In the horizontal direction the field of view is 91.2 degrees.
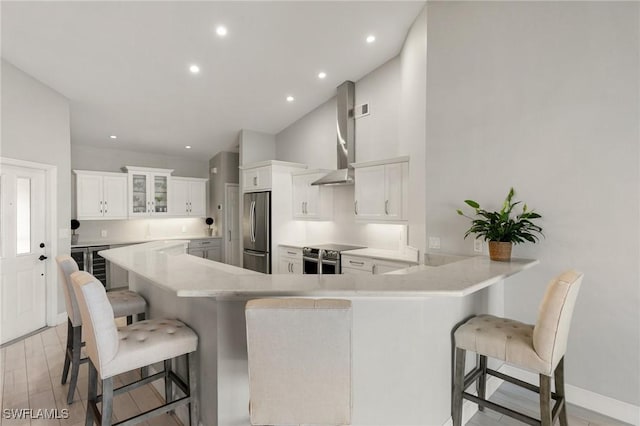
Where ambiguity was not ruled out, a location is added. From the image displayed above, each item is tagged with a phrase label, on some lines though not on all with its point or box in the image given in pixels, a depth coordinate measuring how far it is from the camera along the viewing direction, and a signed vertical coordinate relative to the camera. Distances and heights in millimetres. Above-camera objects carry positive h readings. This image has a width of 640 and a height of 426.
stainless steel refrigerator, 5199 -345
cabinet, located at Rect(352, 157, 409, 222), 3701 +258
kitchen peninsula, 1533 -675
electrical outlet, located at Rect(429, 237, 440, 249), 3139 -322
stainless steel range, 4320 -683
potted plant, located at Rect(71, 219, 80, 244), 5156 -252
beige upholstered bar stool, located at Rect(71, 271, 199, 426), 1581 -727
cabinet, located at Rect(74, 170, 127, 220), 5305 +291
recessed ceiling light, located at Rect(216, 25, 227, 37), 3295 +1922
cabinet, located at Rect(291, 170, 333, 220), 5121 +210
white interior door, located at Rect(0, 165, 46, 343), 3451 -459
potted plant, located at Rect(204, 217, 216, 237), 6957 -261
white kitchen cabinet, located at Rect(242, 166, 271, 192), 5227 +557
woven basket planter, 2449 -320
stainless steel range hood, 4691 +1241
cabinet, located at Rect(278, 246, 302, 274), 4891 -785
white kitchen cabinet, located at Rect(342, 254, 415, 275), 3643 -670
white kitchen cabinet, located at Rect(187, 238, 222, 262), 6328 -761
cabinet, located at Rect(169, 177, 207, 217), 6434 +312
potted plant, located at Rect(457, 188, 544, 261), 2451 -149
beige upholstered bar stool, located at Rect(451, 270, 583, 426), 1680 -779
